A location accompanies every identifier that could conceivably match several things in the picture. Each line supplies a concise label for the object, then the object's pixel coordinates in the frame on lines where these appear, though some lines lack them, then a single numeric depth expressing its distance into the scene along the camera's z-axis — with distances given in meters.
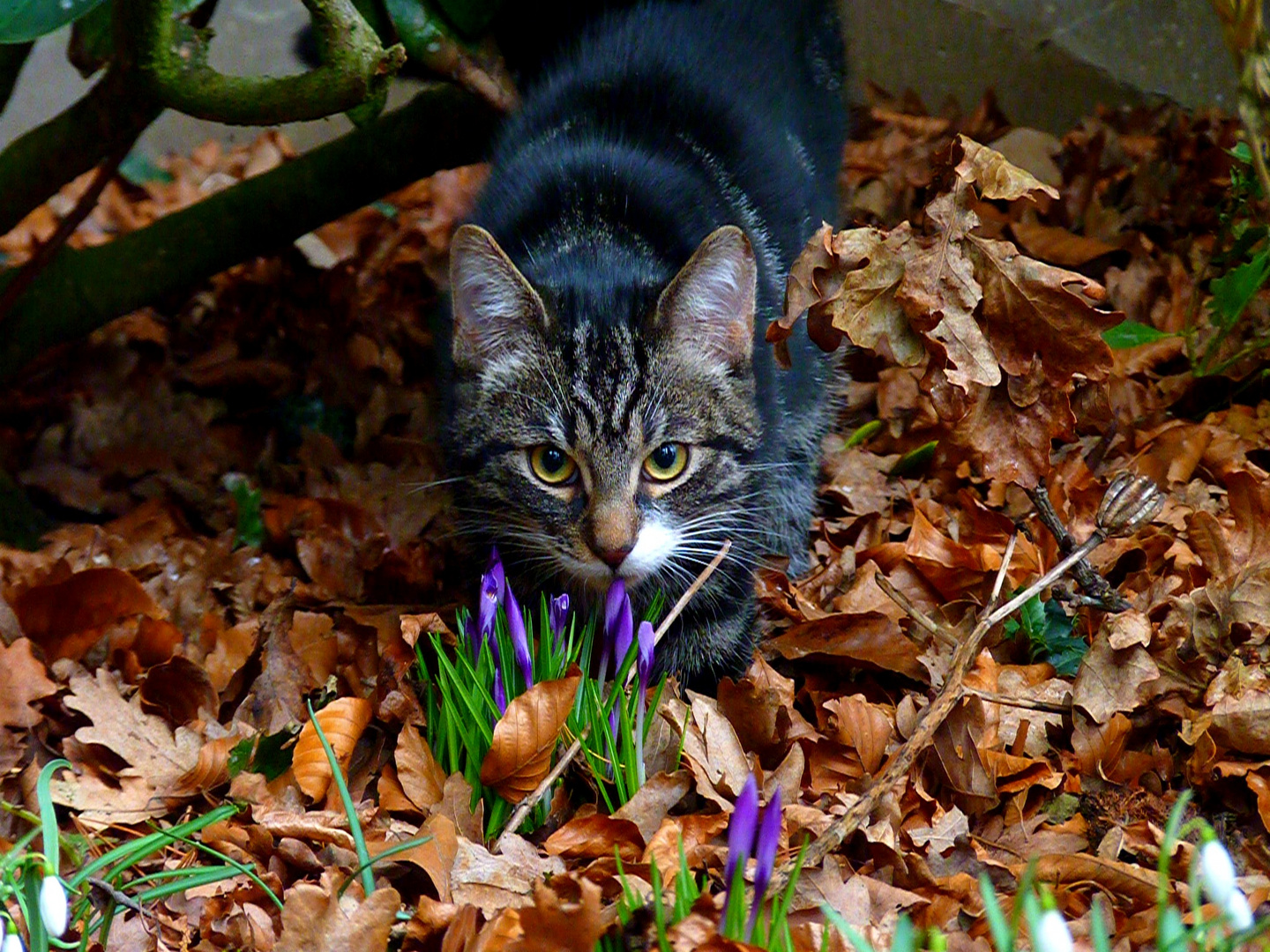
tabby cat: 2.55
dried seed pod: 2.21
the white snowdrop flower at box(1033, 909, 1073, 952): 1.27
